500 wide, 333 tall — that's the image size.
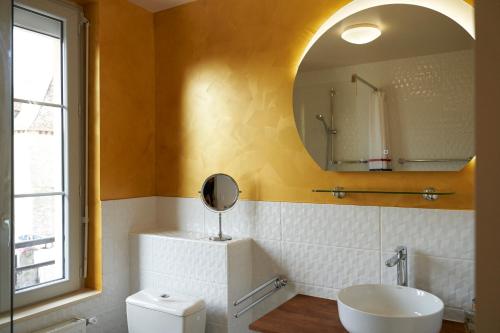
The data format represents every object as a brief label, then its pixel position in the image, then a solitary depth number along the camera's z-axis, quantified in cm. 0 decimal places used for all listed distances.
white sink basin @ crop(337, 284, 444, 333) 139
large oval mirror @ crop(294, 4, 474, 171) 174
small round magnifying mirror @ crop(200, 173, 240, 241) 222
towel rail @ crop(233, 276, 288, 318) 211
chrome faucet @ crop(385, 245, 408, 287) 178
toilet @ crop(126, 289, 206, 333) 200
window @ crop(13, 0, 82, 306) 208
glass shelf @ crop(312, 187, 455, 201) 179
